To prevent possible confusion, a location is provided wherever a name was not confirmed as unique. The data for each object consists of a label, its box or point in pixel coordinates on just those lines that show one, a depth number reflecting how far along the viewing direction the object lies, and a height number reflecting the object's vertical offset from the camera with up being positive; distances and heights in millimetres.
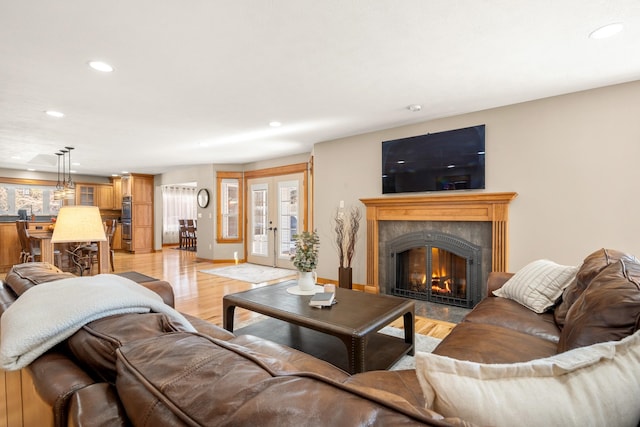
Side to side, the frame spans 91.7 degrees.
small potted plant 2828 -402
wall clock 7324 +392
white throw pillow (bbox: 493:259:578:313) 2127 -523
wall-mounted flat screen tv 3629 +640
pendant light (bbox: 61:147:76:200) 6399 +506
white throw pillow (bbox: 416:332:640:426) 573 -346
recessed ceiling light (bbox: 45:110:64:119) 3557 +1183
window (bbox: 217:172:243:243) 7246 +168
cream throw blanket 759 -264
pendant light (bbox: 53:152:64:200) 6477 +447
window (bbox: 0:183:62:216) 7895 +424
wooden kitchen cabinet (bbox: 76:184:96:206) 8961 +613
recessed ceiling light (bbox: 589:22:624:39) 1981 +1185
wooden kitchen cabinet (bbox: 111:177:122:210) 9531 +706
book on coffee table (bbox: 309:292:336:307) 2373 -666
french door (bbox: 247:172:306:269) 6356 -68
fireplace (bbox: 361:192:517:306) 3461 -217
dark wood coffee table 1946 -738
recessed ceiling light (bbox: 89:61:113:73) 2426 +1186
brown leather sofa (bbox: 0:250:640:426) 422 -287
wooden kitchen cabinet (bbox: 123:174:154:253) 8664 +76
